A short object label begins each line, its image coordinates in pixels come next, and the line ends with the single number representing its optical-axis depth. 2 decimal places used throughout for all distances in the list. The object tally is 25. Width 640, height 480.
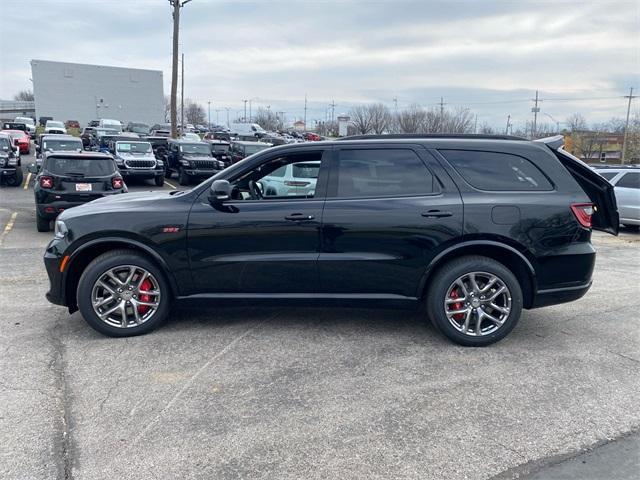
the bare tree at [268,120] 95.76
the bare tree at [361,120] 52.16
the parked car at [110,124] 42.18
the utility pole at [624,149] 54.12
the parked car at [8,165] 17.33
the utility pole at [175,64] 25.34
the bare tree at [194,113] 105.06
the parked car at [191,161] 19.81
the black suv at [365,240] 4.55
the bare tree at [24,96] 123.00
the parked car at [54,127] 39.39
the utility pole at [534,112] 60.91
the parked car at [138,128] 45.31
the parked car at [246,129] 57.16
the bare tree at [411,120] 50.50
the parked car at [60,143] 18.06
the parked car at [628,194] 12.37
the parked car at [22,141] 31.98
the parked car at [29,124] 47.74
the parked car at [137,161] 18.62
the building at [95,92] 66.06
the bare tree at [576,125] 75.19
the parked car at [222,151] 24.67
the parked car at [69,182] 10.26
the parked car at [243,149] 22.73
